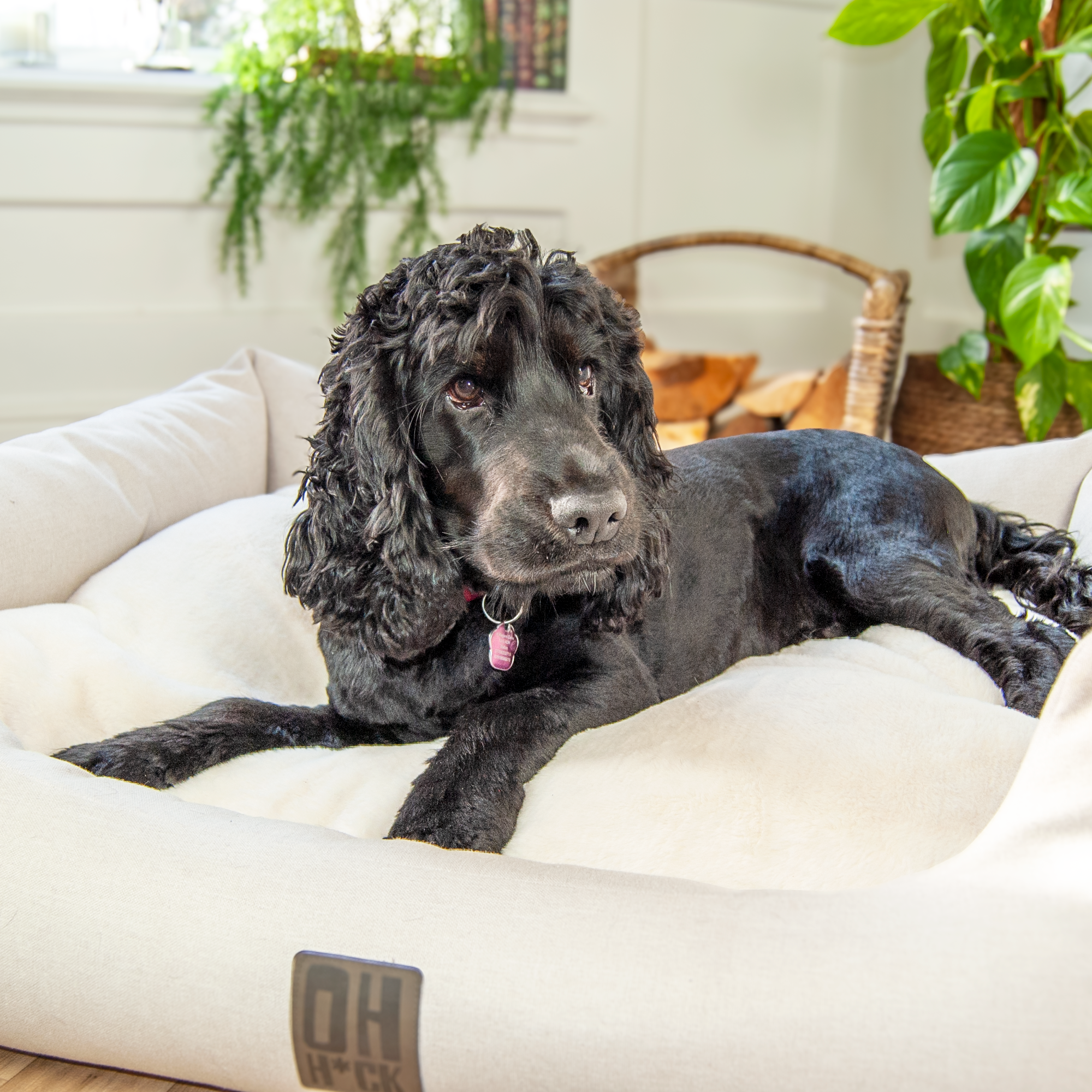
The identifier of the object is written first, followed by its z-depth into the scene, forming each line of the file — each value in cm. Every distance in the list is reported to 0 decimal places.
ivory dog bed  108
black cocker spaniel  152
